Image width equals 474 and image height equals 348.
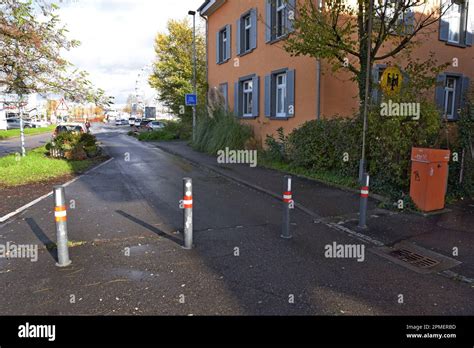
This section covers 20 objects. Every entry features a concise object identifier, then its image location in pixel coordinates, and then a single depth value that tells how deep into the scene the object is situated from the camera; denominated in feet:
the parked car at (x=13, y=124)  165.87
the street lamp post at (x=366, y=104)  26.15
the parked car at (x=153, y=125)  124.26
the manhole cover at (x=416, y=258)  14.93
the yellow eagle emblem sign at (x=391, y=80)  25.81
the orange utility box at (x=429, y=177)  22.56
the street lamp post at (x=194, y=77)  69.18
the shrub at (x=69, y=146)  48.34
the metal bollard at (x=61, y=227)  14.31
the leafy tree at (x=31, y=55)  29.86
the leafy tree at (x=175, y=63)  104.68
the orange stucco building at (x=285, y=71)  40.22
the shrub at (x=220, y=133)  51.72
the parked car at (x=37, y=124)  186.07
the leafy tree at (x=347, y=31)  28.81
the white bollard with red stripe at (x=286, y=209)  17.79
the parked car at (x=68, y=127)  60.25
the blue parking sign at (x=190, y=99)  65.00
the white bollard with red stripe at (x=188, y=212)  16.18
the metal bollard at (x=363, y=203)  19.48
